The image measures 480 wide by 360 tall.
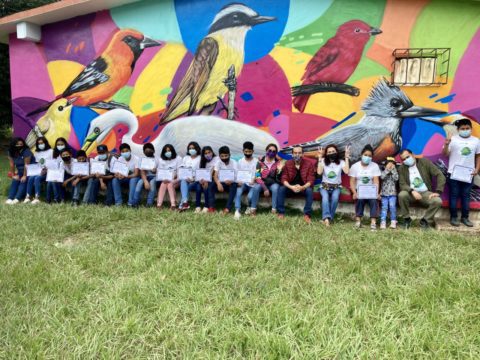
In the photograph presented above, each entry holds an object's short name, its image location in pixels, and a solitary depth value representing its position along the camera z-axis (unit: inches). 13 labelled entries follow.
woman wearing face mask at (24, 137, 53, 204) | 266.2
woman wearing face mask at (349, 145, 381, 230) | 203.8
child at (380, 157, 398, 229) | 200.8
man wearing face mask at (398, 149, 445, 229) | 198.2
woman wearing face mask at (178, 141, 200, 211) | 237.3
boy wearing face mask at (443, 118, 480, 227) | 197.3
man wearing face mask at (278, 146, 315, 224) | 214.8
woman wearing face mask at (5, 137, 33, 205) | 269.7
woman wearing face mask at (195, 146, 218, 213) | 233.8
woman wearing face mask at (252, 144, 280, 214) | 224.1
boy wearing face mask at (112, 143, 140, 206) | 247.8
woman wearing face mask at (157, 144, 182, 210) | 241.9
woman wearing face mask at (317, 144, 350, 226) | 209.3
